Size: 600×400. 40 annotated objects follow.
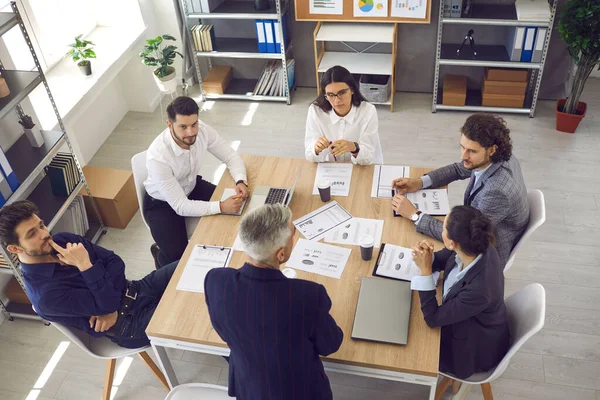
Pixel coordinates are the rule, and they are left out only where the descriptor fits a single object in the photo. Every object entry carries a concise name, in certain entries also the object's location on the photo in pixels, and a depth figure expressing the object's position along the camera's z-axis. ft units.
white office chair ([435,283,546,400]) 6.96
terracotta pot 14.29
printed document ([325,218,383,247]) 8.48
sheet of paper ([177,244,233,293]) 8.00
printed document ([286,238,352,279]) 8.02
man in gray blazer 8.07
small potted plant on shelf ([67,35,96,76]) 13.60
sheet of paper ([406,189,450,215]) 8.87
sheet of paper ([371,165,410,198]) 9.36
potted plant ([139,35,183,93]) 14.62
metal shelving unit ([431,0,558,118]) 13.83
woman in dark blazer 6.82
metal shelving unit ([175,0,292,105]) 15.20
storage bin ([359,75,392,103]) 15.48
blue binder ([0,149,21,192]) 9.58
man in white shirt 9.34
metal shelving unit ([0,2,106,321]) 9.73
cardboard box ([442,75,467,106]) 15.39
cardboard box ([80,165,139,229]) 12.44
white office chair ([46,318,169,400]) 8.13
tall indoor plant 12.30
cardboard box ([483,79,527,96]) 14.96
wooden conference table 6.87
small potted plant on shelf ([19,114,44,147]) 10.72
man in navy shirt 7.72
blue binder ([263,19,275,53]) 15.19
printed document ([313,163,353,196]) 9.48
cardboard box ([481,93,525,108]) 15.16
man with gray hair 6.15
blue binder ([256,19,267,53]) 15.24
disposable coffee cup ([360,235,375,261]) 7.95
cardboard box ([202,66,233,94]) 16.81
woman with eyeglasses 9.90
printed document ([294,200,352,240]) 8.67
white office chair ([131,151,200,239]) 9.97
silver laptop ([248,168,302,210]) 9.25
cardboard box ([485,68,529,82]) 14.90
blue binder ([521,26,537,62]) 13.84
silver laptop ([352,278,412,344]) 7.04
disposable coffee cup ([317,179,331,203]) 9.05
